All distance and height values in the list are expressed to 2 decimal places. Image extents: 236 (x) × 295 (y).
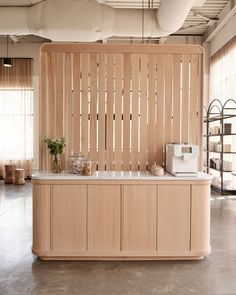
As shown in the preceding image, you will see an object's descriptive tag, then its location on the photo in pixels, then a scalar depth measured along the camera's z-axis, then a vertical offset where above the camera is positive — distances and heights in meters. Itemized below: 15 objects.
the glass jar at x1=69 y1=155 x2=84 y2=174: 3.77 -0.32
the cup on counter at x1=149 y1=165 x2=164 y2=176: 3.63 -0.38
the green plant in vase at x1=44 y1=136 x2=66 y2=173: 3.78 -0.13
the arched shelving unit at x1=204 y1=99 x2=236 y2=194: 7.62 -0.24
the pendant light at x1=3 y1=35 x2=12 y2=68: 9.19 +2.13
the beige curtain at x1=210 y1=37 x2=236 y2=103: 7.93 +1.76
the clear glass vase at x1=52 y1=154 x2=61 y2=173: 3.83 -0.33
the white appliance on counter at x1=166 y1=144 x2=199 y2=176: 3.60 -0.24
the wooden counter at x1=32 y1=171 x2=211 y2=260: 3.52 -0.86
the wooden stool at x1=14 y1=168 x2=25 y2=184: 9.39 -1.14
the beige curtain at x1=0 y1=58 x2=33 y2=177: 10.48 +0.72
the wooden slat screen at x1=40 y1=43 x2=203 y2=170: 4.01 +0.44
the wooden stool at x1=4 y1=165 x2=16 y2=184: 9.65 -1.11
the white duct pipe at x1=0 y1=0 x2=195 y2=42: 5.71 +2.17
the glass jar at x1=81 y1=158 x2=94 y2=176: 3.64 -0.35
